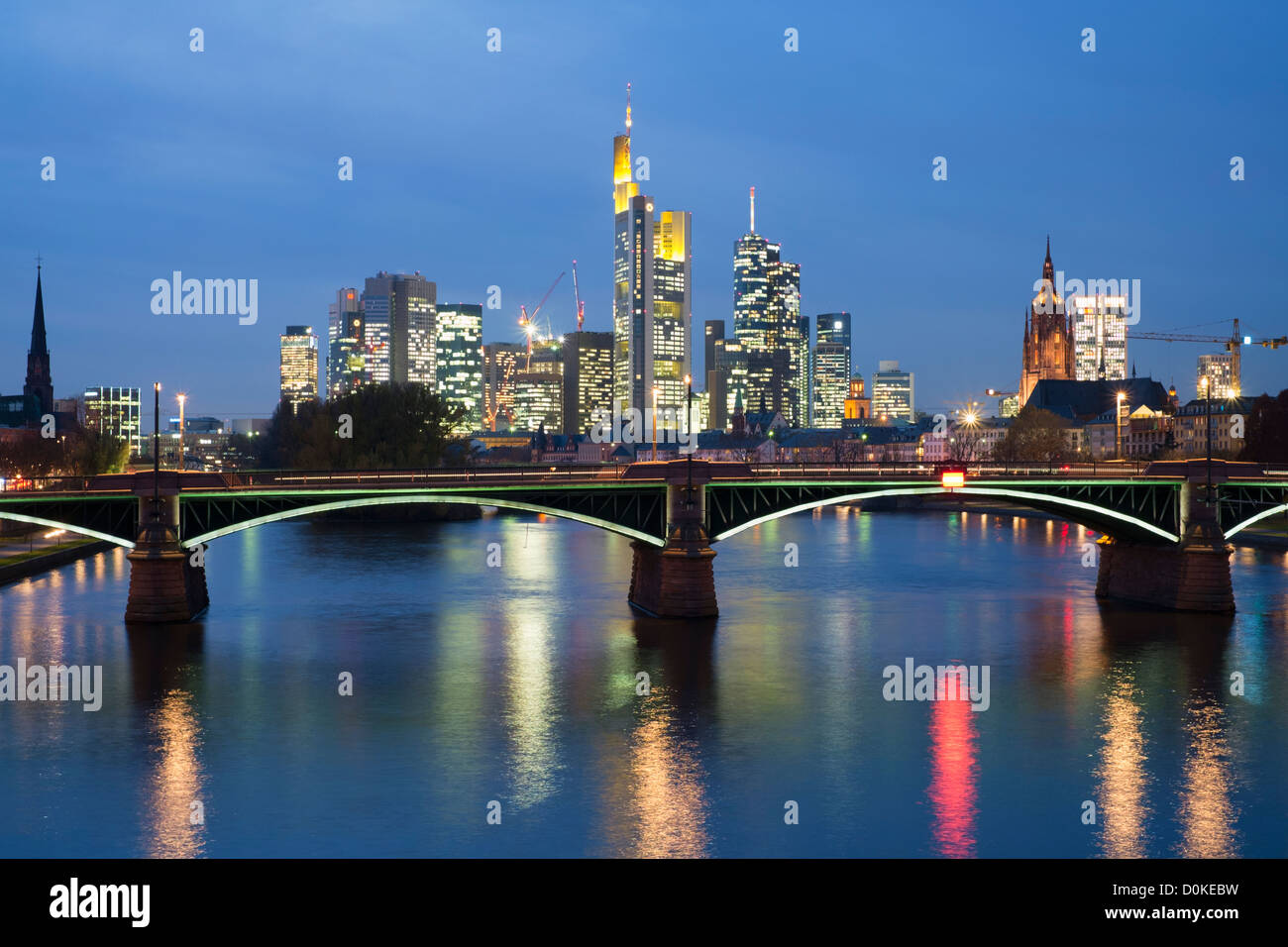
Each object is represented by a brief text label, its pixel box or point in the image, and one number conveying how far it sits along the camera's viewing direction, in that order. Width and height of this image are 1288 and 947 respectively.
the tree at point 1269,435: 122.90
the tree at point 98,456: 125.69
